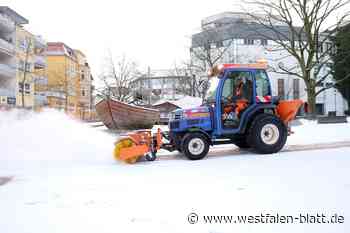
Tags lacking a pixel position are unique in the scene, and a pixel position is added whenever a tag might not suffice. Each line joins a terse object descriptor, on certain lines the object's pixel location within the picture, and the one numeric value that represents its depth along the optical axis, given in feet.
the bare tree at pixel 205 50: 126.72
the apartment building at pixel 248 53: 132.67
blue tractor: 27.84
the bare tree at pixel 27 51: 140.51
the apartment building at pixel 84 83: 252.83
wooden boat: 65.31
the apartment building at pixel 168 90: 162.38
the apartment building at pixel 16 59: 126.62
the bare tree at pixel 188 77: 131.90
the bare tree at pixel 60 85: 193.63
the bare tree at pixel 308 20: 79.56
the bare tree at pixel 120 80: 162.65
